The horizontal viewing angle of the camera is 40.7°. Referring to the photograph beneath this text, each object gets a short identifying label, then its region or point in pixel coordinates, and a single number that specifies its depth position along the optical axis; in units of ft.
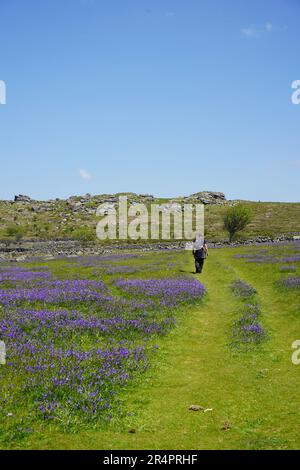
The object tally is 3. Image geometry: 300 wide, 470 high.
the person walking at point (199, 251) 115.24
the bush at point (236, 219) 273.95
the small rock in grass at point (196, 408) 34.86
